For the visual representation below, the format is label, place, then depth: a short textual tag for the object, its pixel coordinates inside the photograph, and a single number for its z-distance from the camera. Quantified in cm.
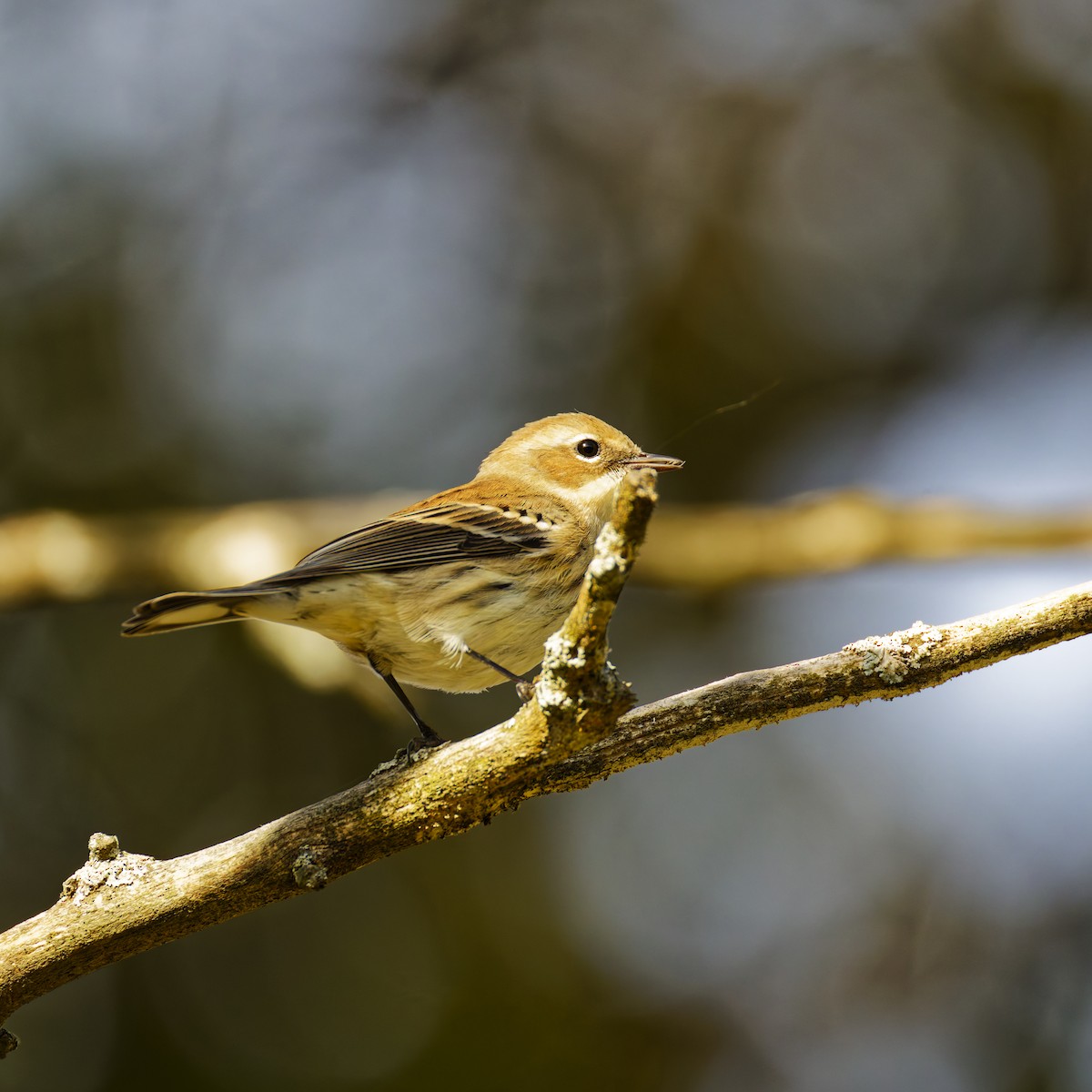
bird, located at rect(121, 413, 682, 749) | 782
